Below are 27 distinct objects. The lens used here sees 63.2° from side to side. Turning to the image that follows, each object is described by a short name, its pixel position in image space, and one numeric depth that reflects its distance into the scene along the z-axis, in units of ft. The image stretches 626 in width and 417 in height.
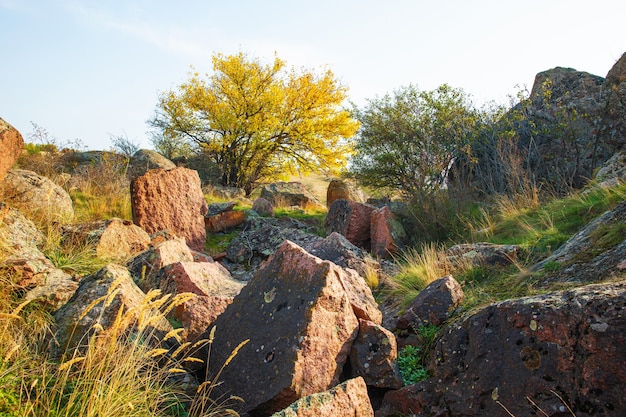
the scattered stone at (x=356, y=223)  35.88
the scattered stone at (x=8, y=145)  26.71
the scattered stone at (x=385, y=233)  33.58
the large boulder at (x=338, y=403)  10.45
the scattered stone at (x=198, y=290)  16.43
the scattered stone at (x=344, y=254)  26.07
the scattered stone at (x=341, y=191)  60.49
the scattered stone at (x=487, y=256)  22.82
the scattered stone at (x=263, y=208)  48.14
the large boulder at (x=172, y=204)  33.71
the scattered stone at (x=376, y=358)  14.11
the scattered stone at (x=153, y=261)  20.71
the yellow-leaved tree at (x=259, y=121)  72.59
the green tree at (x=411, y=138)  49.16
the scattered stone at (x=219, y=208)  43.11
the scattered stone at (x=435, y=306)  16.97
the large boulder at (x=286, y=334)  12.78
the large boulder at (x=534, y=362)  10.72
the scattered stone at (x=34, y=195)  28.55
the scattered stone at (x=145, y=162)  59.47
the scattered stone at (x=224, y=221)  42.16
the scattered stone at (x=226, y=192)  63.67
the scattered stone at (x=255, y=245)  34.22
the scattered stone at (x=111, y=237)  25.04
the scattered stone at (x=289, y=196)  61.46
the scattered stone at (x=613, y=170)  30.35
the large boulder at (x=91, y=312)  14.24
